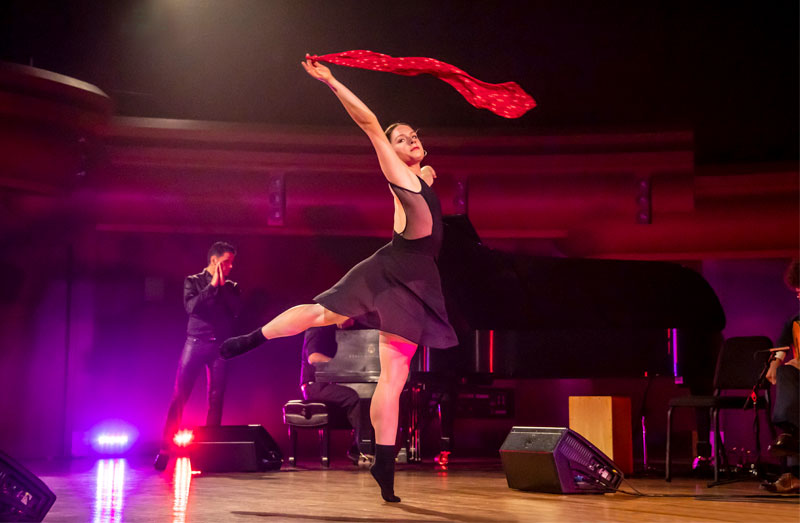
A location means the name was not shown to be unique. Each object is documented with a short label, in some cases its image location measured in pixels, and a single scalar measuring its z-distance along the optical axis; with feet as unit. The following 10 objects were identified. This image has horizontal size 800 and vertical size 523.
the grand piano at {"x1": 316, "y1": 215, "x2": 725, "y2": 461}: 21.16
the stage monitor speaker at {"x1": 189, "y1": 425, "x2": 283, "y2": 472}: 20.68
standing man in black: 21.72
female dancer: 12.56
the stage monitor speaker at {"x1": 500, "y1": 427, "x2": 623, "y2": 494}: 14.52
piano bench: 23.66
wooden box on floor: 19.90
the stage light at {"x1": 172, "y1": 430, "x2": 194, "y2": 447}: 28.07
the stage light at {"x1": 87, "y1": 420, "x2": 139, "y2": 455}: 28.17
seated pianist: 23.47
